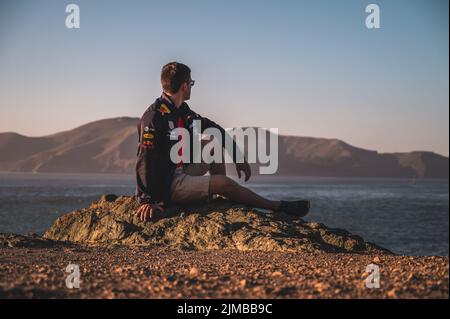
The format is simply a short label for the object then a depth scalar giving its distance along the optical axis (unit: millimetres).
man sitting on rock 7285
